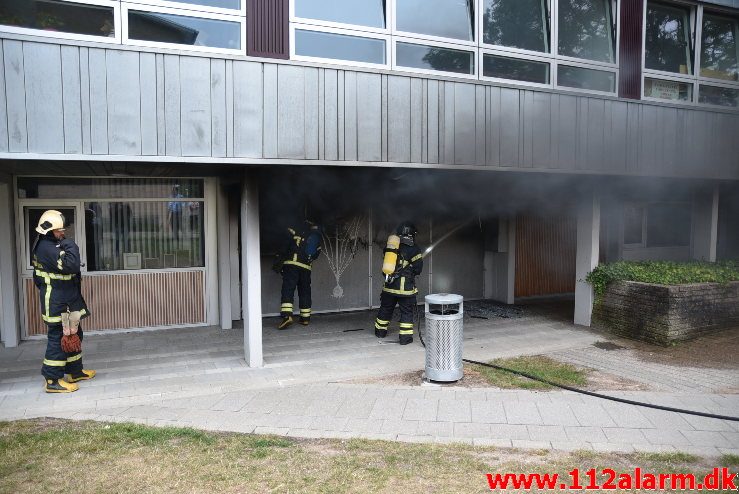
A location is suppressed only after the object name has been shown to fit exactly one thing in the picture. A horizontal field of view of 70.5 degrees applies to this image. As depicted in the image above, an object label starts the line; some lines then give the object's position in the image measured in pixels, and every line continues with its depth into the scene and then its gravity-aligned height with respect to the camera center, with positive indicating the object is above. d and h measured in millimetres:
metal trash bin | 5367 -1320
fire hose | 4496 -1731
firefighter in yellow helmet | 5137 -731
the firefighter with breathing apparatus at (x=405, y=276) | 7039 -832
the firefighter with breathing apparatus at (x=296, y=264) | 7836 -731
